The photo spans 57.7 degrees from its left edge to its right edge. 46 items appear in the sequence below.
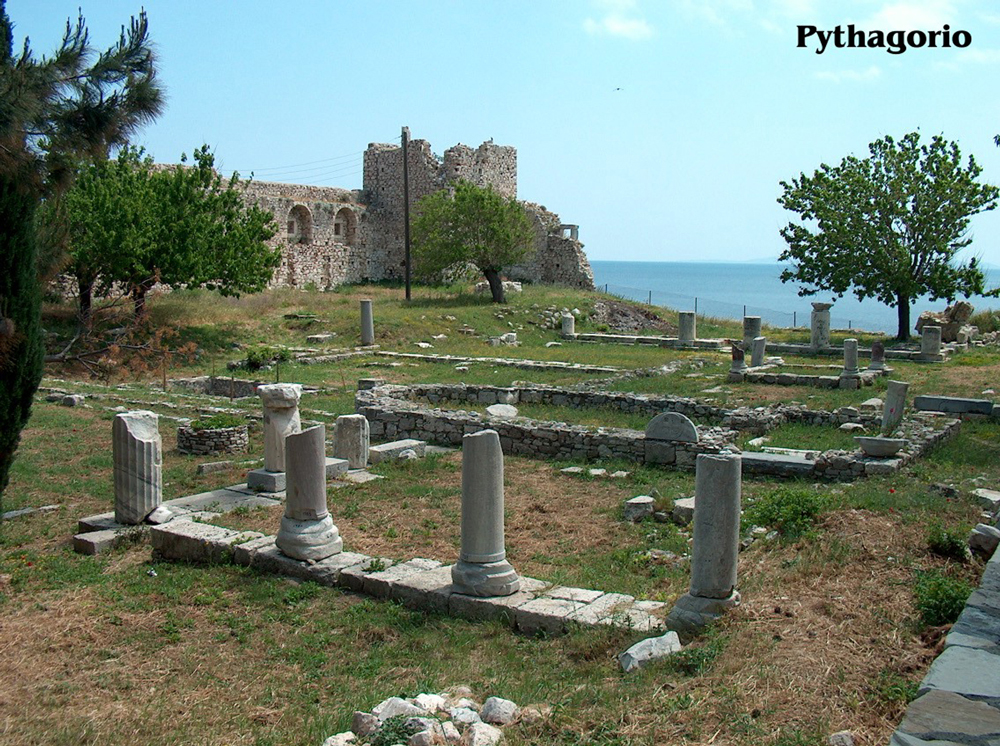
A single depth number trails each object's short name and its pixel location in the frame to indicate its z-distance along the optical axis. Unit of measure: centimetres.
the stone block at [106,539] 928
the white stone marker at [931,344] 2605
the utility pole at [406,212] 3966
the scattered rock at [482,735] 496
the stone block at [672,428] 1290
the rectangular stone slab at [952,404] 1664
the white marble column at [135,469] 987
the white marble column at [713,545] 651
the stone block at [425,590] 755
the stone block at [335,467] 1265
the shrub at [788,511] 854
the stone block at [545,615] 691
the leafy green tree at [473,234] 3650
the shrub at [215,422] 1412
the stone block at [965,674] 435
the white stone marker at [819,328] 2928
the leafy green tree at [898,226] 3025
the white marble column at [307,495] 867
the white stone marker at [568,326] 3349
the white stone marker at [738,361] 2234
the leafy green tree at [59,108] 680
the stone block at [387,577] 793
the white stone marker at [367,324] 2930
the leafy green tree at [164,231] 2438
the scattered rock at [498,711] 527
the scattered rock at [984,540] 707
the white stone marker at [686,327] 2991
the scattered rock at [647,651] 580
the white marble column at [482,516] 756
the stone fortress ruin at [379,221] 4338
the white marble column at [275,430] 1165
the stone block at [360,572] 812
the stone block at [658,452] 1307
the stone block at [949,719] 392
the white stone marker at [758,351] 2472
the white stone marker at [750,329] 2842
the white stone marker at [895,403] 1471
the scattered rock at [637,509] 1034
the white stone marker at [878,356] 2347
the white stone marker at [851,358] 2216
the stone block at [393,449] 1382
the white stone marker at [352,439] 1320
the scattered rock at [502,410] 1650
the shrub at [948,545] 718
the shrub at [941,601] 577
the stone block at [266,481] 1162
